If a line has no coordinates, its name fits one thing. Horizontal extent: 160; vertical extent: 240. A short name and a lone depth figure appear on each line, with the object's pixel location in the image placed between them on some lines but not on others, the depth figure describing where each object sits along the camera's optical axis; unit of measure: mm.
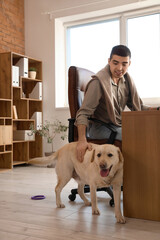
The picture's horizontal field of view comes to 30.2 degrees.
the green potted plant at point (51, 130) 4632
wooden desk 1770
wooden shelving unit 4293
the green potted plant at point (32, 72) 4867
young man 2131
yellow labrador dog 1757
